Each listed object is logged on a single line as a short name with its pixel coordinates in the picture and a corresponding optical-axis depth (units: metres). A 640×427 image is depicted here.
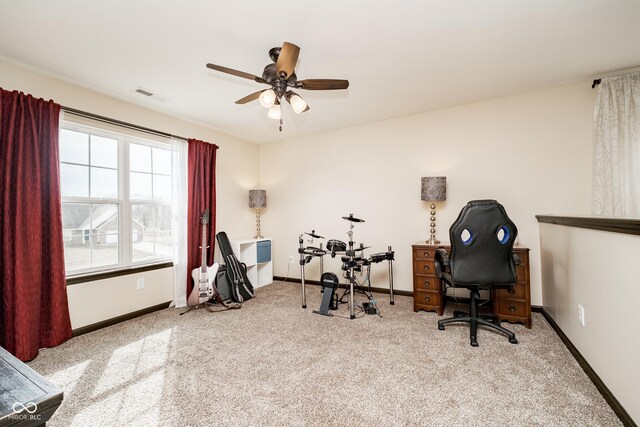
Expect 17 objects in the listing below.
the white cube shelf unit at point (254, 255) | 4.25
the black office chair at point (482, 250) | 2.31
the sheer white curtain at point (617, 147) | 2.52
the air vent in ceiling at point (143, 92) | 2.88
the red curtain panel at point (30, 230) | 2.20
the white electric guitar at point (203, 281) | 3.38
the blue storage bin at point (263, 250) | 4.43
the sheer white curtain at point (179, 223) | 3.54
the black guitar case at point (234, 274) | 3.63
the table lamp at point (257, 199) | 4.57
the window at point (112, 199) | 2.79
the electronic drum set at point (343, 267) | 3.05
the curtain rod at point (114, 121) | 2.68
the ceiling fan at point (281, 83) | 1.91
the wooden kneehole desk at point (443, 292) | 2.70
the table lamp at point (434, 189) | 3.27
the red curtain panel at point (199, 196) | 3.63
